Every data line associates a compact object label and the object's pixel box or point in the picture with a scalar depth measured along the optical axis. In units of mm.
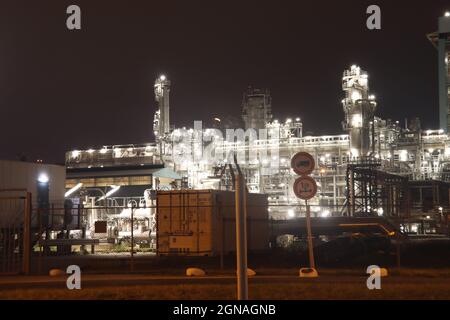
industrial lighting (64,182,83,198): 52597
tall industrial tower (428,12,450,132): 72500
